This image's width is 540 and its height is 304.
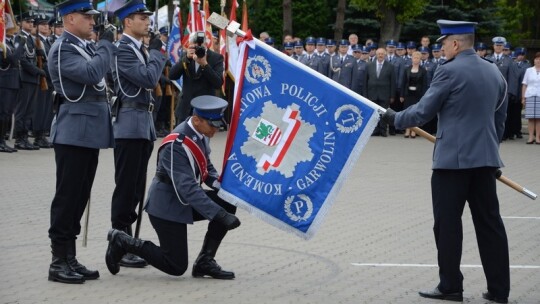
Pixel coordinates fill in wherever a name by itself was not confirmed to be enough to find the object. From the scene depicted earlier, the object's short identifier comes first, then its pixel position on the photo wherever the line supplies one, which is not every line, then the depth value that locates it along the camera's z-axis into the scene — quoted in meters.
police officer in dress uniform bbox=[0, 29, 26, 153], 19.11
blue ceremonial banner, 8.40
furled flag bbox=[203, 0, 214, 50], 18.97
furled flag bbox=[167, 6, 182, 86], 23.05
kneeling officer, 8.46
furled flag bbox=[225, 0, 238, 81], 20.28
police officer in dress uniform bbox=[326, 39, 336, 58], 28.00
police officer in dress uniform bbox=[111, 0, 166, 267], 9.03
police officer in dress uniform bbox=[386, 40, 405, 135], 26.91
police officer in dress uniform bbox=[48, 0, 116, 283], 8.41
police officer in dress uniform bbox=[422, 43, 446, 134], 26.38
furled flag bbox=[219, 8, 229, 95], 20.83
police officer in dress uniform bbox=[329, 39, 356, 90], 26.98
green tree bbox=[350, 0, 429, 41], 33.12
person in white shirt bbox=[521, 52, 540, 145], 24.20
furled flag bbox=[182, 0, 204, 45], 19.39
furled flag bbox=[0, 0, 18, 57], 17.70
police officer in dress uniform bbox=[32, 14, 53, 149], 20.39
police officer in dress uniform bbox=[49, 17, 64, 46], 21.04
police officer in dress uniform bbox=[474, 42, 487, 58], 26.80
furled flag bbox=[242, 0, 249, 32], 22.89
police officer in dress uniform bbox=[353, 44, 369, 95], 26.88
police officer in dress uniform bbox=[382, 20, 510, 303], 8.02
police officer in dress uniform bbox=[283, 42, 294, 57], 28.80
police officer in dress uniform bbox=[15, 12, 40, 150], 19.84
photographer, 14.86
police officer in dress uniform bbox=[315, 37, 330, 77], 27.39
